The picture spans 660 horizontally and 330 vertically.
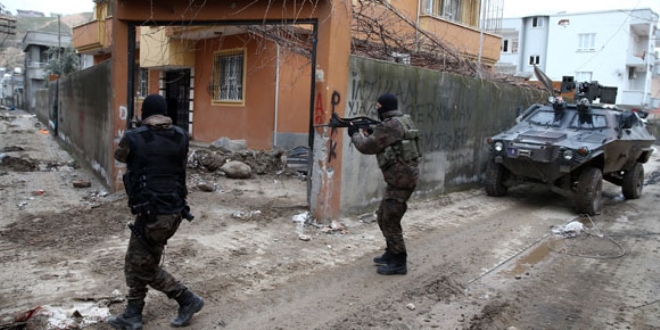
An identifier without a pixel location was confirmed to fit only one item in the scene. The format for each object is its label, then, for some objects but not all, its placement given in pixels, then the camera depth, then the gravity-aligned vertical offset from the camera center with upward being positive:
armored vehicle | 8.17 -0.48
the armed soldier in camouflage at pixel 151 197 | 3.30 -0.63
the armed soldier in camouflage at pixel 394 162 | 4.71 -0.46
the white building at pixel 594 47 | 37.62 +6.04
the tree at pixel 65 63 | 32.56 +2.13
